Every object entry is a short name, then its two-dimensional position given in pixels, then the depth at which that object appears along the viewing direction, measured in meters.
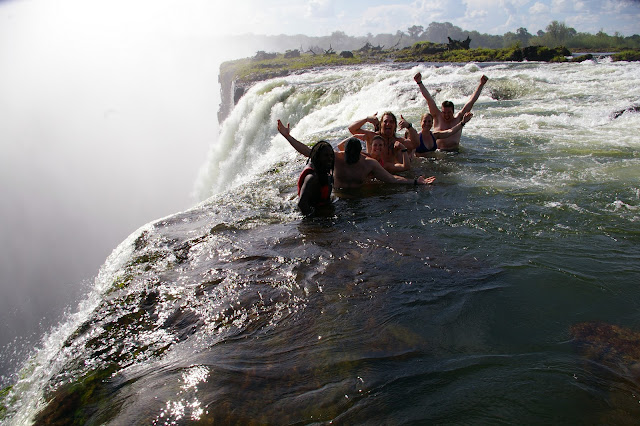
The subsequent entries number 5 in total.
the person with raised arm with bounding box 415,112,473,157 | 8.00
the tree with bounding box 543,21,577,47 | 77.88
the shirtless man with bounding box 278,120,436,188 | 6.14
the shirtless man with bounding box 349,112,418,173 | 6.87
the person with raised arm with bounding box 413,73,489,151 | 8.27
